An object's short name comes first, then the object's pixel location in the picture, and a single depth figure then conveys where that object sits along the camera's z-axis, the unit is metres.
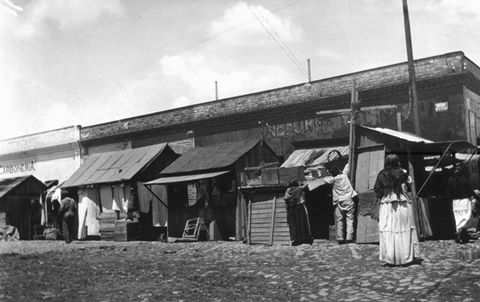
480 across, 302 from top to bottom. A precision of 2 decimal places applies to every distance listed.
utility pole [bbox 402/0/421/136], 17.00
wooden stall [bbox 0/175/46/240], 25.56
